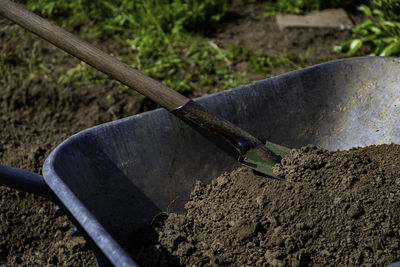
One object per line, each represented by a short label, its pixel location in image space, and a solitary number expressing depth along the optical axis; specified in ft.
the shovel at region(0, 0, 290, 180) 5.52
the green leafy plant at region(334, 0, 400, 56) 10.54
